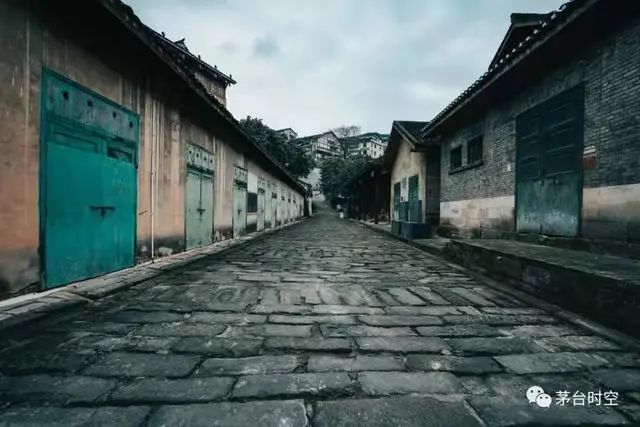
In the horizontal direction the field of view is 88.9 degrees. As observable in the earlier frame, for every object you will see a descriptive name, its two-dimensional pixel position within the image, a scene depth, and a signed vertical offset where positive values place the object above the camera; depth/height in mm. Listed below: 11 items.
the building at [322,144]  72250 +14740
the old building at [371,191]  22734 +1512
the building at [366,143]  79625 +16161
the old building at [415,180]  13133 +1343
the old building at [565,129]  4867 +1607
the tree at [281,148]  34281 +7101
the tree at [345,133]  81331 +19554
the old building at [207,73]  20758 +9789
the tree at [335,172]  50231 +5958
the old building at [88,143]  3584 +899
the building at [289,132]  67500 +15816
